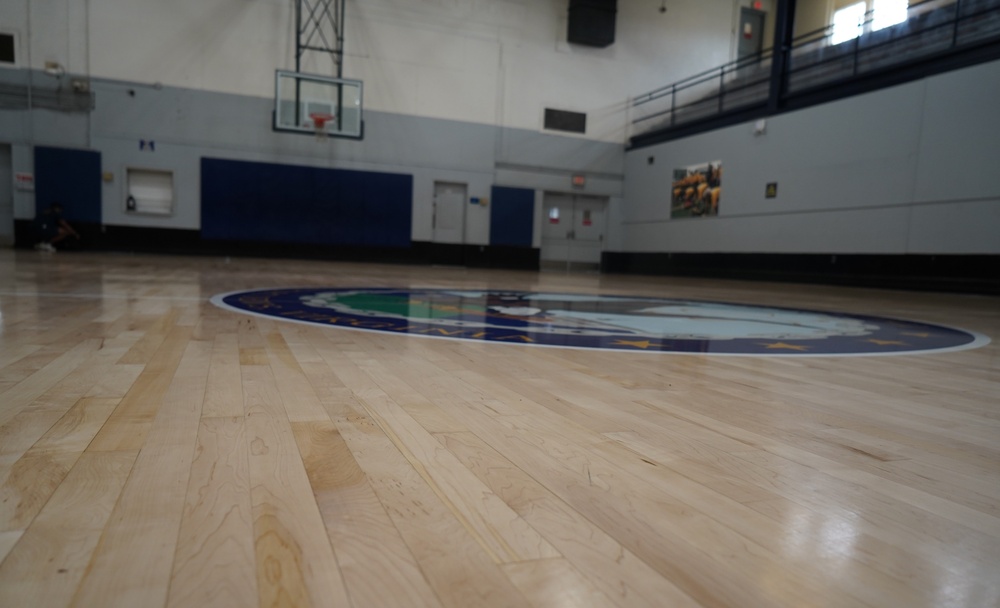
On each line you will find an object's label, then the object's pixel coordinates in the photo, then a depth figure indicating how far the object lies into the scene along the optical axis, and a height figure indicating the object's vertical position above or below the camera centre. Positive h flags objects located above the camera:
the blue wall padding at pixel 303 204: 11.54 +0.81
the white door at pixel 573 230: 13.91 +0.67
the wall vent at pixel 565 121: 13.37 +3.03
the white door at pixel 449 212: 12.97 +0.87
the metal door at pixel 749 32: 14.36 +5.56
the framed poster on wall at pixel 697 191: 11.41 +1.44
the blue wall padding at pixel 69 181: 10.65 +0.93
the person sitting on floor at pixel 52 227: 10.46 +0.10
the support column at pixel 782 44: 9.82 +3.63
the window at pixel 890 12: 9.46 +4.31
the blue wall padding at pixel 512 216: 13.24 +0.87
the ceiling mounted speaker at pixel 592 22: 12.78 +5.01
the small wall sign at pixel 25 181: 10.61 +0.88
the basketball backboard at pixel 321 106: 11.12 +2.60
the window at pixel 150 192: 11.18 +0.85
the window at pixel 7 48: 10.25 +3.06
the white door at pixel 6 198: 10.70 +0.58
